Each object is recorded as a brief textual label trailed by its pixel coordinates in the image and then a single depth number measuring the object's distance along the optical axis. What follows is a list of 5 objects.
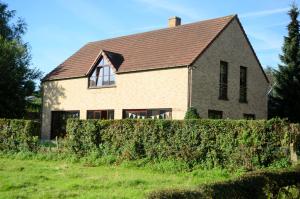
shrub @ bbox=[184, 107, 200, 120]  25.01
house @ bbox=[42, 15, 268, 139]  28.11
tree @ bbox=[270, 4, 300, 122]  33.91
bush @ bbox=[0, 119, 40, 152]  23.72
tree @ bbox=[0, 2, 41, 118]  36.00
